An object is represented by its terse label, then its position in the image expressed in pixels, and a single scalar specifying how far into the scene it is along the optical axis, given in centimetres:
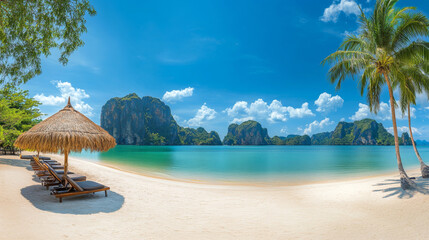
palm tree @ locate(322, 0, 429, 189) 717
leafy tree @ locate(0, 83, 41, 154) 1195
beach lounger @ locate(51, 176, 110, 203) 570
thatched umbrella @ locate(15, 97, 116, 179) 580
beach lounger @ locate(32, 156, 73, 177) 760
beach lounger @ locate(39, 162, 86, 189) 655
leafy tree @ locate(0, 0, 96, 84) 514
